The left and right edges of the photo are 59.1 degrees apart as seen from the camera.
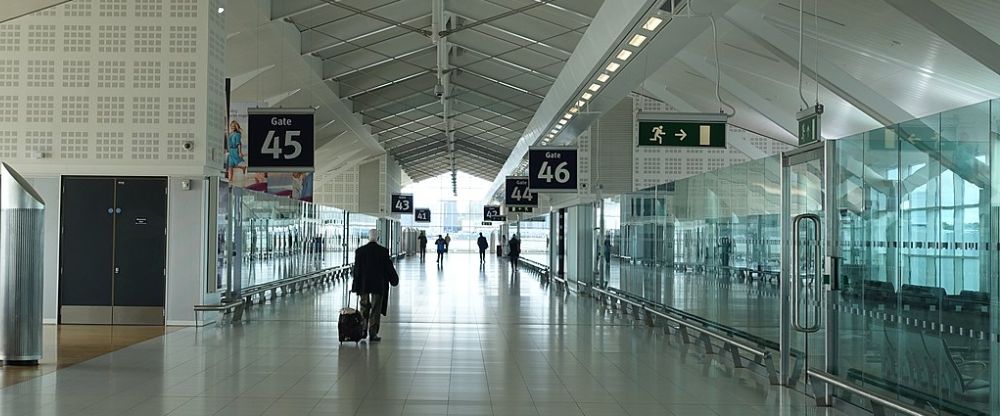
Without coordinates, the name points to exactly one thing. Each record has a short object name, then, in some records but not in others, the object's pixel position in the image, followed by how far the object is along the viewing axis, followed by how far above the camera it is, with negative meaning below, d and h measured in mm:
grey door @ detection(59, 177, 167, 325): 13414 -396
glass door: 7969 -355
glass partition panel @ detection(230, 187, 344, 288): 16141 -267
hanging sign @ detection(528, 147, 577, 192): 19203 +1259
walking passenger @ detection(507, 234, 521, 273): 37103 -1019
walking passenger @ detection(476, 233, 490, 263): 41000 -911
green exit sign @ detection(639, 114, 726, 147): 11312 +1215
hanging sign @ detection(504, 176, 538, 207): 29891 +1171
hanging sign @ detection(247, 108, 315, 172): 13711 +1348
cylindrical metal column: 8852 -451
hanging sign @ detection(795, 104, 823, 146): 7729 +920
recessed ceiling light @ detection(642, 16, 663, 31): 9359 +2195
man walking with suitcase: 11703 -706
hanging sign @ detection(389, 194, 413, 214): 48031 +1227
